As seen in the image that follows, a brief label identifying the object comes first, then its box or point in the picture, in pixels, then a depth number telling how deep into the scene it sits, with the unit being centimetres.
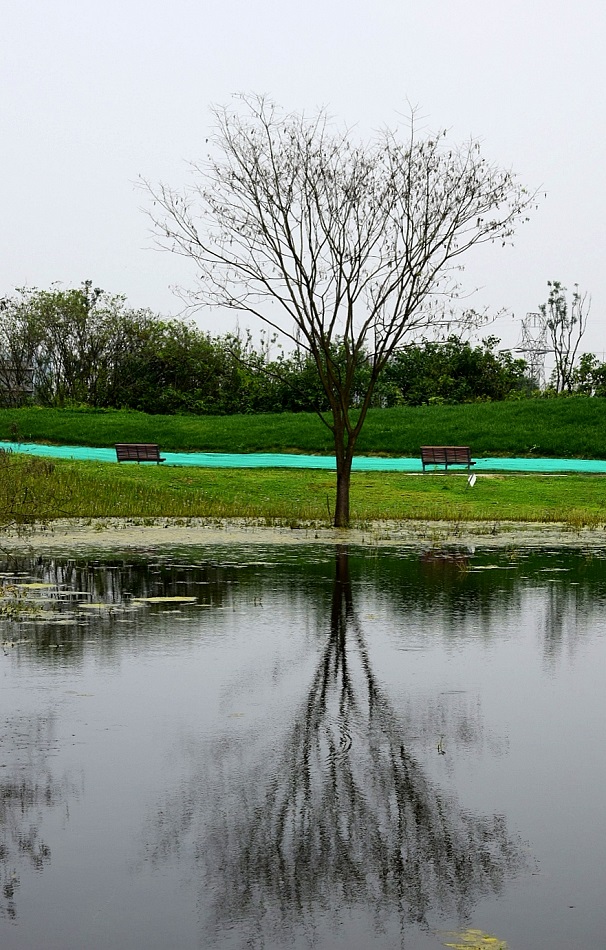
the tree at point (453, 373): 5738
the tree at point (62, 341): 5881
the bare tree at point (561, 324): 6844
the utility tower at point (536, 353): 6612
